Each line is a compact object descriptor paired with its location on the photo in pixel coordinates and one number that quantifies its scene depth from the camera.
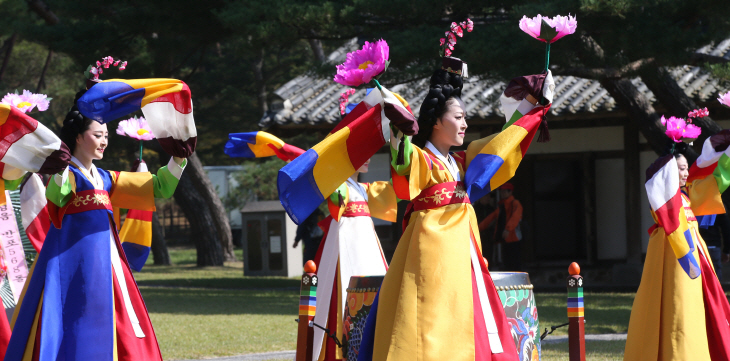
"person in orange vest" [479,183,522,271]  20.97
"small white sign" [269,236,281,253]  28.59
